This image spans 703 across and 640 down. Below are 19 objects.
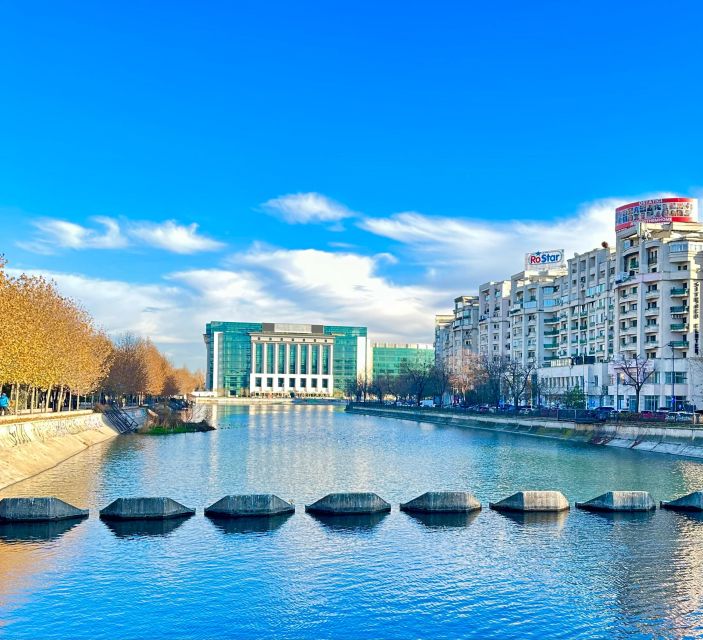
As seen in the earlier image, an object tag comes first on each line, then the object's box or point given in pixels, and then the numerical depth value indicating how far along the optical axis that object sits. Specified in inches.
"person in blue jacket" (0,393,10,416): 2874.0
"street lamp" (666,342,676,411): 4547.2
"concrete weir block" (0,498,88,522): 1545.3
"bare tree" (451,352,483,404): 6806.1
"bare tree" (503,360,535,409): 5883.4
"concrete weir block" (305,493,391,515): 1684.3
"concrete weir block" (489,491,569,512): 1744.6
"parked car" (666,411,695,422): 3538.4
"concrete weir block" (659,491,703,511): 1785.2
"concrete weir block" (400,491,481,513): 1724.9
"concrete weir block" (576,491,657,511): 1759.4
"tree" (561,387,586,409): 4862.2
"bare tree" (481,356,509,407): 6279.5
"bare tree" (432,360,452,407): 7719.0
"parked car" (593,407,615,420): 4094.5
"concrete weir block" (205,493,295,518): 1635.1
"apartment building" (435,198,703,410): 4763.8
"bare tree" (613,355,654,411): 4559.5
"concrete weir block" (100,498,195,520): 1595.7
